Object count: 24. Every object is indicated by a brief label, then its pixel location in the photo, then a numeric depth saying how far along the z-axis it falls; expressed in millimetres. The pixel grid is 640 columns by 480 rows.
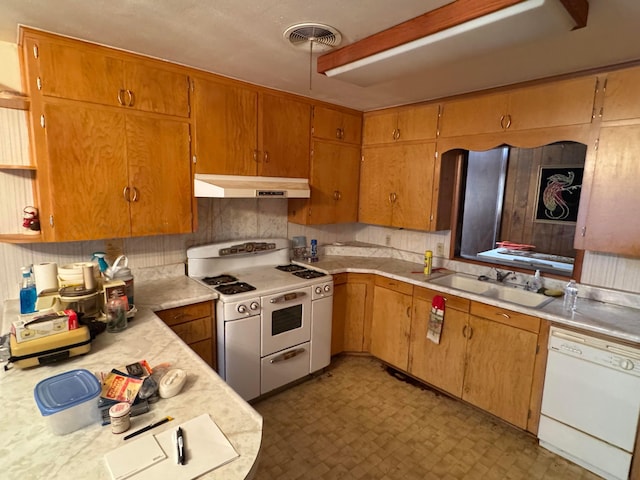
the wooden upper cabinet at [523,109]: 2182
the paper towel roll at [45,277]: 1812
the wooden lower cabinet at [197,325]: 2213
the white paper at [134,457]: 916
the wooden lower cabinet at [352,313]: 3195
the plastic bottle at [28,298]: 1802
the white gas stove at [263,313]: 2408
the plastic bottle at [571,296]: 2260
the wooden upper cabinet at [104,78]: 1835
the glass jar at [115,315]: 1719
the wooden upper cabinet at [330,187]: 3229
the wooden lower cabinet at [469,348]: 2248
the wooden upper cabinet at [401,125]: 2985
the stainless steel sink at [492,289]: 2574
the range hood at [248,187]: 2441
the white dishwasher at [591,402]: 1896
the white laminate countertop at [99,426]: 931
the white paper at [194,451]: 920
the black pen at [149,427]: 1047
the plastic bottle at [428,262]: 3027
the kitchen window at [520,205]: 2600
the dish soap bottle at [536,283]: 2572
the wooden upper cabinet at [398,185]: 3076
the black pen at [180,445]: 951
